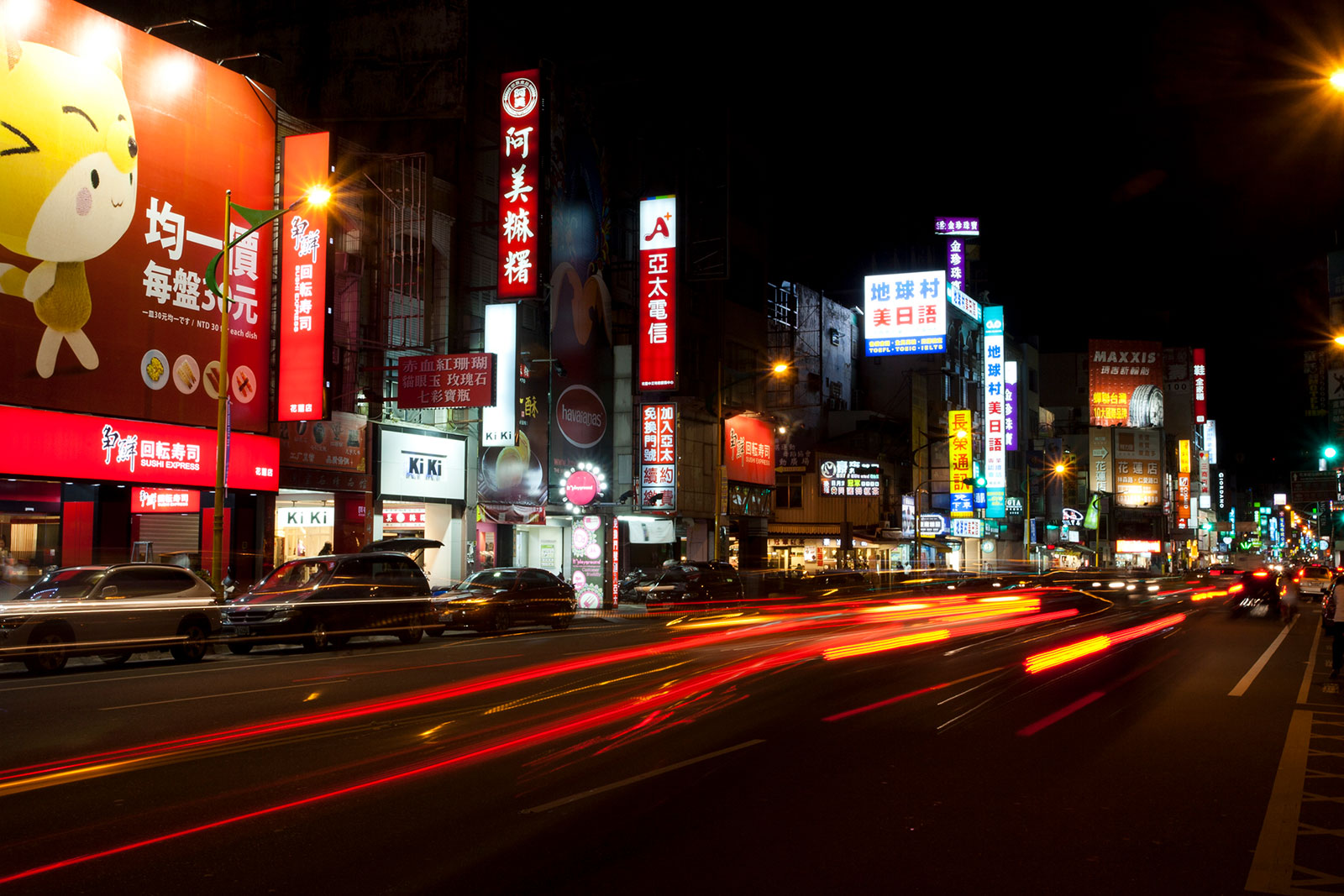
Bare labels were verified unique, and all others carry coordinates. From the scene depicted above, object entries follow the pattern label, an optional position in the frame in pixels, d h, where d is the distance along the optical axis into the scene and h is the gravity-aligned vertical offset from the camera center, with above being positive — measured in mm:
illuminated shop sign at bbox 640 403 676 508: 43656 +2486
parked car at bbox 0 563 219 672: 17422 -1642
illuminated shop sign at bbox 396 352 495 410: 32625 +3974
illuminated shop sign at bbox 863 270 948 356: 61625 +11491
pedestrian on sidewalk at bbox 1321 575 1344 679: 17859 -1784
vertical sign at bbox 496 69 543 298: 34562 +10055
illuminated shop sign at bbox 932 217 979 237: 87125 +22693
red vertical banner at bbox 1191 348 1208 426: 152125 +18724
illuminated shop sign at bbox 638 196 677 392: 42750 +8429
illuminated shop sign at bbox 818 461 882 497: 60438 +2128
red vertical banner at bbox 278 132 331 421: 28938 +5967
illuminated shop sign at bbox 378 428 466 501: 34031 +1572
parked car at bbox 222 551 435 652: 21234 -1747
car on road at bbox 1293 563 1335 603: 48500 -2815
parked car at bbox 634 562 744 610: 38062 -2451
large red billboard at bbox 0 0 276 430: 24250 +6929
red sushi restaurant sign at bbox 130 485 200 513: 27141 +365
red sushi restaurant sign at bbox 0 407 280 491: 23953 +1496
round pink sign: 39438 +1001
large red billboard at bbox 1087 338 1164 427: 125938 +15425
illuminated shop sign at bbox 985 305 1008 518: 84438 +7566
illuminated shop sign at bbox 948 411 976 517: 73812 +4038
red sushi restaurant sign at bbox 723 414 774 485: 51844 +3238
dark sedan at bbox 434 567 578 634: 26609 -2078
